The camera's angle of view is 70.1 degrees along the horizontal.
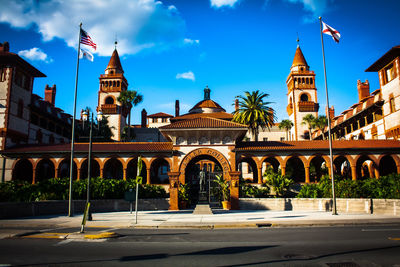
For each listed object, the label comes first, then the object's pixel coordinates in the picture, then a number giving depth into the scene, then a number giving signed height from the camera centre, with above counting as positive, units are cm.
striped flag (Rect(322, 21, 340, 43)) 1991 +1010
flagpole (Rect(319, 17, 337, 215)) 1898 +555
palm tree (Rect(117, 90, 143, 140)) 5716 +1604
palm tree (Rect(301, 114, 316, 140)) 5751 +1154
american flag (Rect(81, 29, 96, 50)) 2020 +990
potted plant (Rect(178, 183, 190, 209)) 2508 -152
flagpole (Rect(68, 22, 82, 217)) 1870 +593
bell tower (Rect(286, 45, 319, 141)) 6066 +1814
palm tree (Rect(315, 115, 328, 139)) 5495 +1054
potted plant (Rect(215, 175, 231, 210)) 2503 -122
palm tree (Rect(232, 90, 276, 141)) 4544 +1049
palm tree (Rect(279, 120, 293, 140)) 6369 +1185
